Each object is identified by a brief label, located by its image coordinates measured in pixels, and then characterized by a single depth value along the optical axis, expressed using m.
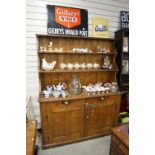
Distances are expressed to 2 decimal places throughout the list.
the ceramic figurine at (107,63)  3.17
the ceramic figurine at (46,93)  2.59
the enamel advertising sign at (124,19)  3.37
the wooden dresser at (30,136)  1.50
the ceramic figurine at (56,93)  2.62
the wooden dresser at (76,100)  2.59
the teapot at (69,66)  2.92
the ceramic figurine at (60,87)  2.73
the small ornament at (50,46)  2.79
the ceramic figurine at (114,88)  3.01
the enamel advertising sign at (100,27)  3.16
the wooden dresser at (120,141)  1.52
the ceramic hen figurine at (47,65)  2.69
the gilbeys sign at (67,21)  2.84
